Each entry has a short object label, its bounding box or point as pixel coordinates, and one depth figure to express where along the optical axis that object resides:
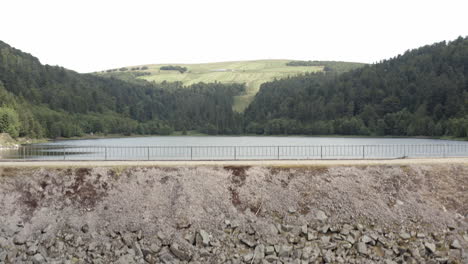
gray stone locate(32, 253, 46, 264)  22.98
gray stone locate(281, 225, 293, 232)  24.92
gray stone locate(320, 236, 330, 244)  23.95
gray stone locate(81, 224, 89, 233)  25.19
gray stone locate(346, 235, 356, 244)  23.89
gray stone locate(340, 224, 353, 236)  24.54
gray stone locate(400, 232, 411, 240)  24.34
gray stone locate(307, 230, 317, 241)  24.24
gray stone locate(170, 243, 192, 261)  23.11
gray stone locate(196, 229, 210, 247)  23.84
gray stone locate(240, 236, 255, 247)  23.78
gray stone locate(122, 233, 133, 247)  24.09
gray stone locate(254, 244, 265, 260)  23.04
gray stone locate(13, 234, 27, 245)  24.56
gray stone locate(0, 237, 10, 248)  24.20
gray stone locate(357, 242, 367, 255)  23.23
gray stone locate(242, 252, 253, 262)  22.86
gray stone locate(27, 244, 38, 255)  23.64
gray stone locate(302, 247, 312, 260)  23.05
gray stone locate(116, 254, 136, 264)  22.73
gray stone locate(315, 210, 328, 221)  25.66
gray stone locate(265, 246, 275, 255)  23.34
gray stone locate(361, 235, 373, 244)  23.91
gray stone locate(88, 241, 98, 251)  23.70
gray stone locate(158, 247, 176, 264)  22.93
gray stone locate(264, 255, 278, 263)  22.86
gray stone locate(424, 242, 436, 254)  23.29
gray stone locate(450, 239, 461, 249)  23.64
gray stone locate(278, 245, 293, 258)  23.22
